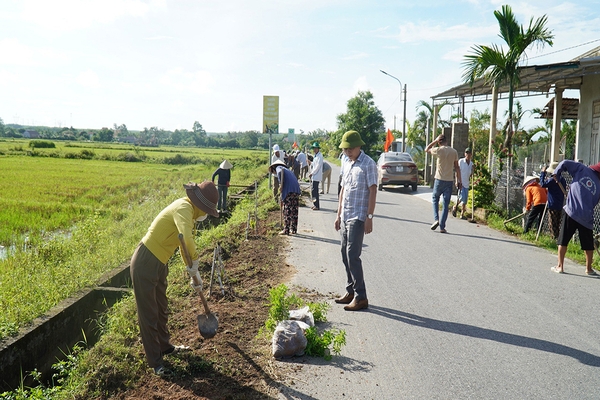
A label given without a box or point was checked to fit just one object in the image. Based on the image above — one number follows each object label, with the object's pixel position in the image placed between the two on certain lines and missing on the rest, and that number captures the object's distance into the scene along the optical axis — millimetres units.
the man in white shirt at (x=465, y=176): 13867
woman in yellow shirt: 4723
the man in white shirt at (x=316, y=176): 15195
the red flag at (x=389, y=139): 29984
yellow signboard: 22828
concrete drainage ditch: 6142
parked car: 21875
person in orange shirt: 11117
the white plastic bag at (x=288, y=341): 4785
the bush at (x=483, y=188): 14273
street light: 31359
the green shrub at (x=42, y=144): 61800
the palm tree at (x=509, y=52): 14977
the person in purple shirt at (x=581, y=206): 7871
